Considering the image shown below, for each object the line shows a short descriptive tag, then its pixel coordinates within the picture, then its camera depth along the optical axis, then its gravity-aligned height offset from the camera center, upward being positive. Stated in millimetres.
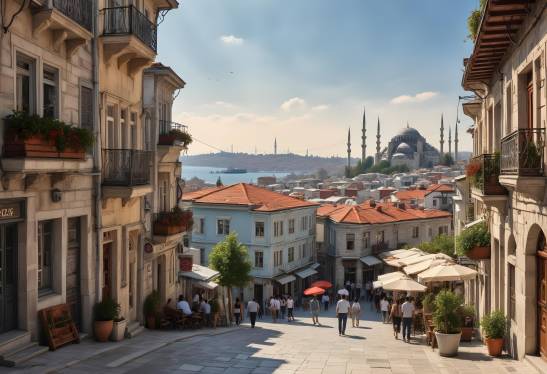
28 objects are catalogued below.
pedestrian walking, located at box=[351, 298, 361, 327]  27578 -5567
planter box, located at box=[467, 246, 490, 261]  19641 -2100
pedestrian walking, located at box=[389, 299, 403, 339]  22312 -4752
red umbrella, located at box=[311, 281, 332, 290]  40469 -6377
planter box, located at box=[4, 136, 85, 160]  11602 +834
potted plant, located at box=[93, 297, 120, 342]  15789 -3331
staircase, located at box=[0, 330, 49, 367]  11781 -3207
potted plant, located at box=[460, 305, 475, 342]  18722 -4178
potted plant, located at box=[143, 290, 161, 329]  20672 -4103
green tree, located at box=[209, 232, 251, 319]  35812 -4372
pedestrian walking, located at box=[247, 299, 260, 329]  26697 -5291
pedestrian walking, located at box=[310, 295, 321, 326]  31500 -6187
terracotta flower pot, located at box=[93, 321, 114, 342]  15766 -3606
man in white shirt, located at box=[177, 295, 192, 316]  22234 -4299
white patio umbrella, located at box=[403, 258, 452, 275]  23188 -3075
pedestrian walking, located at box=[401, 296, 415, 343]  20109 -4279
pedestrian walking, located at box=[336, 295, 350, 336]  22797 -4661
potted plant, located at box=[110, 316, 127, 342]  16172 -3699
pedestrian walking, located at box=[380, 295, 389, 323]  31672 -6238
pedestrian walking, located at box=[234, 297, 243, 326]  28594 -5702
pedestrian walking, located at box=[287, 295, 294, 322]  34906 -6805
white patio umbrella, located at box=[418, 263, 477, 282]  20875 -2952
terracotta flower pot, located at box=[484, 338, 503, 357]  15656 -4052
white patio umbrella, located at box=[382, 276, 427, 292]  23498 -3762
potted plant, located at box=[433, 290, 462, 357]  16047 -3603
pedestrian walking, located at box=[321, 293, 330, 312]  42444 -7790
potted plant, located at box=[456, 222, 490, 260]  19688 -1776
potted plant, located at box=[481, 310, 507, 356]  15672 -3709
